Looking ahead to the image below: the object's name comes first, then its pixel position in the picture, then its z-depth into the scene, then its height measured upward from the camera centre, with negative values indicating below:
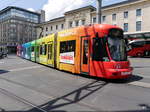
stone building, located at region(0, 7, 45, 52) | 80.06 +11.99
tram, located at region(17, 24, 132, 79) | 8.29 -0.07
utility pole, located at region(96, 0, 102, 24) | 12.13 +2.97
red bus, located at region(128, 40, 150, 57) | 27.61 +0.34
